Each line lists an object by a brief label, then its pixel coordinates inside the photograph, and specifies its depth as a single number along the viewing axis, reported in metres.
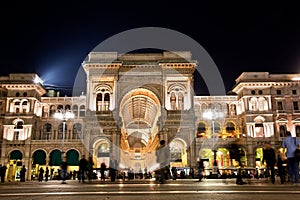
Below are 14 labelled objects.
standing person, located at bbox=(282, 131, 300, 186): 11.59
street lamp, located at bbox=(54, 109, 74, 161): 35.16
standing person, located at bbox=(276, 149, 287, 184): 13.14
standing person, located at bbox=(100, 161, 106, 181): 23.49
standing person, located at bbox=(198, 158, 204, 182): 20.37
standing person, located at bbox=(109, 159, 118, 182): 21.74
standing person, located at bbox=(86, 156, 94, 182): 24.22
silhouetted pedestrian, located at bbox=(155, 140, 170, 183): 15.29
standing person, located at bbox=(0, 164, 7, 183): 25.86
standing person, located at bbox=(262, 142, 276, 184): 13.77
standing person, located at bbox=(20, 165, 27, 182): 30.17
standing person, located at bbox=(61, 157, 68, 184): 19.50
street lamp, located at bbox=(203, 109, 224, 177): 27.70
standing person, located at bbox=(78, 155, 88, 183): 20.07
